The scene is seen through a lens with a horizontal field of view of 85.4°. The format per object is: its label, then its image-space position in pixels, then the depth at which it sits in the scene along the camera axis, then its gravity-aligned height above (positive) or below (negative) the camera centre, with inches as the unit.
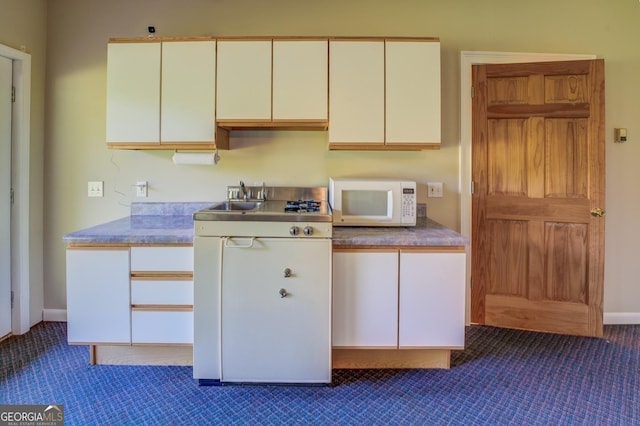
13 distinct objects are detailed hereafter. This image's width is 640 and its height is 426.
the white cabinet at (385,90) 89.0 +30.3
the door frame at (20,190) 96.5 +4.5
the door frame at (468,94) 103.4 +34.3
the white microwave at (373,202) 87.9 +1.5
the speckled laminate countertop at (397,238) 78.8 -6.8
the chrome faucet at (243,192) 102.4 +4.5
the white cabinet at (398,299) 79.2 -20.9
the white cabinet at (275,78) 89.1 +33.3
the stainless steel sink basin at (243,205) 97.7 +0.6
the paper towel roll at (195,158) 94.8 +13.3
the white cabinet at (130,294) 79.6 -20.3
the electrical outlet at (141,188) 105.3 +5.4
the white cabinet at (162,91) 89.8 +30.1
